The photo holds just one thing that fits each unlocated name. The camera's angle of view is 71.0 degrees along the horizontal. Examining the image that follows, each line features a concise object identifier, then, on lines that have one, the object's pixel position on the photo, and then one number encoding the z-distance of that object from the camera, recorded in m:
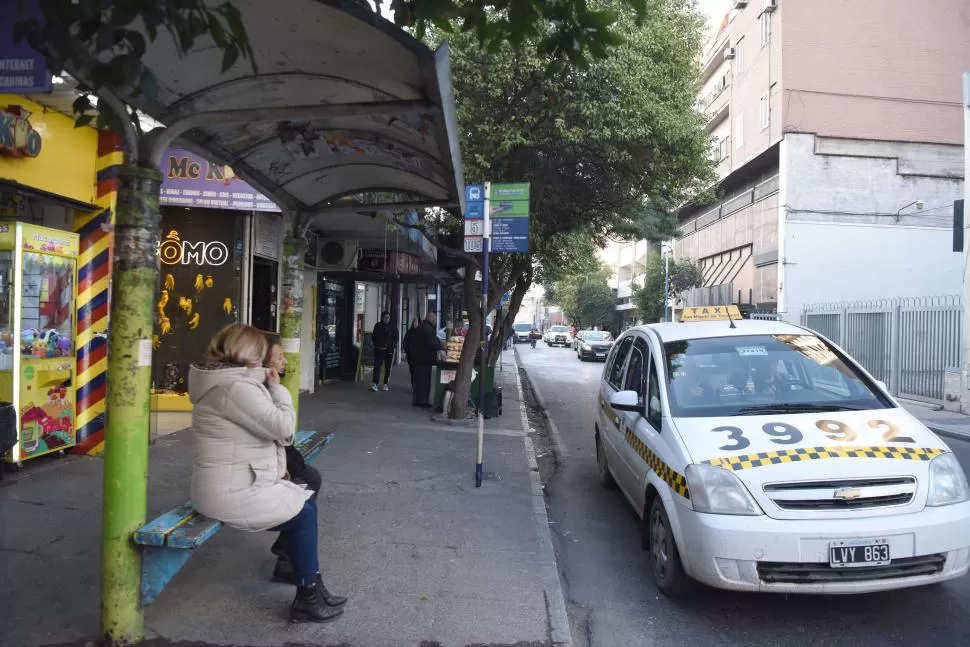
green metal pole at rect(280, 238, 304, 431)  5.62
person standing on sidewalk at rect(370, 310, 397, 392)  14.42
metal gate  15.70
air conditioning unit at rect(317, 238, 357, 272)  13.01
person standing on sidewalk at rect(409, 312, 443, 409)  12.52
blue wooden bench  3.20
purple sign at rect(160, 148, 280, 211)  8.97
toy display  6.01
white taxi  3.60
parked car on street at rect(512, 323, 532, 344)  55.13
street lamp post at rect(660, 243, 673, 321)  38.93
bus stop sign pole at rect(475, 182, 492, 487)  6.68
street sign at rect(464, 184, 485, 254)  6.95
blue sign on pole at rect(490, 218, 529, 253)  7.37
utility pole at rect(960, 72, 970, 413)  14.38
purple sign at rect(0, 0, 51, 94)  3.59
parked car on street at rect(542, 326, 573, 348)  51.41
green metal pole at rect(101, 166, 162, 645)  3.21
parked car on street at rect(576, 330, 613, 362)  31.17
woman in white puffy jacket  3.35
